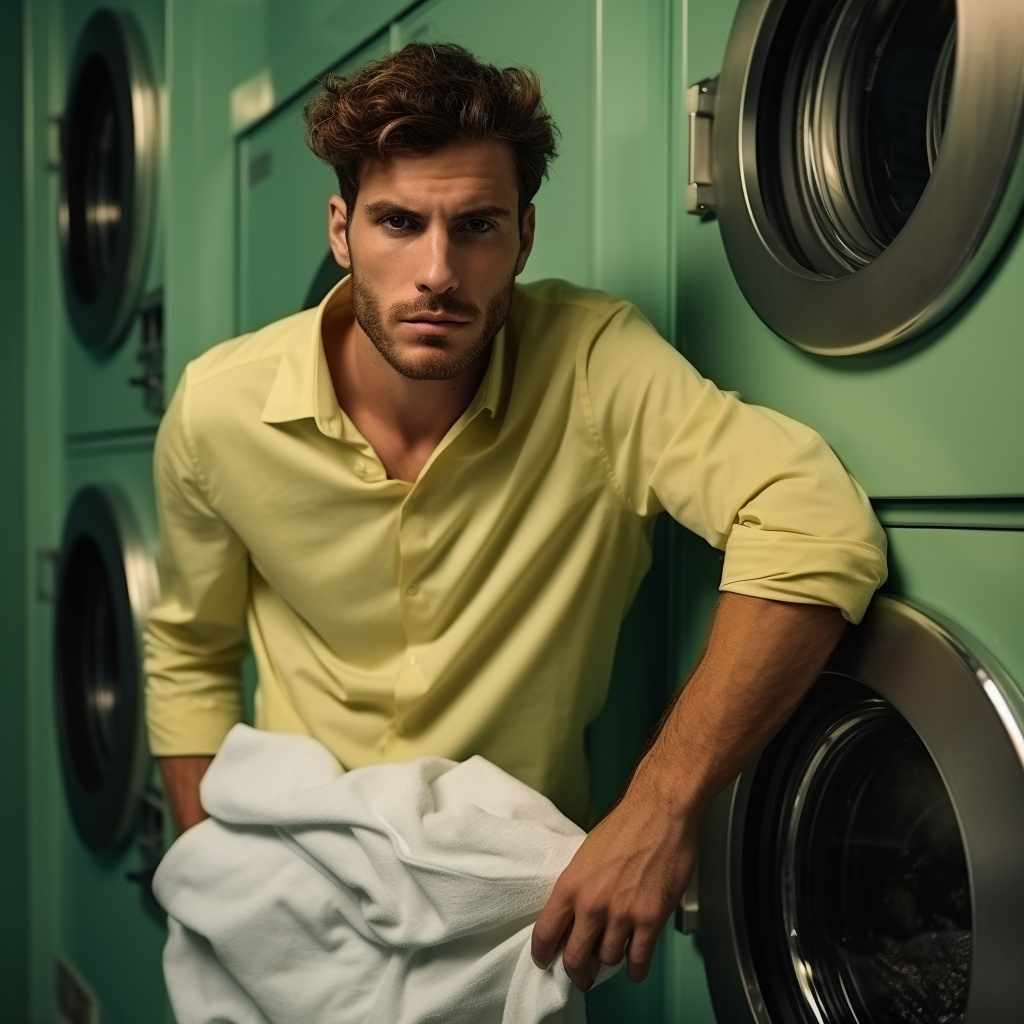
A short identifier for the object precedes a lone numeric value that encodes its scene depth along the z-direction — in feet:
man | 3.30
